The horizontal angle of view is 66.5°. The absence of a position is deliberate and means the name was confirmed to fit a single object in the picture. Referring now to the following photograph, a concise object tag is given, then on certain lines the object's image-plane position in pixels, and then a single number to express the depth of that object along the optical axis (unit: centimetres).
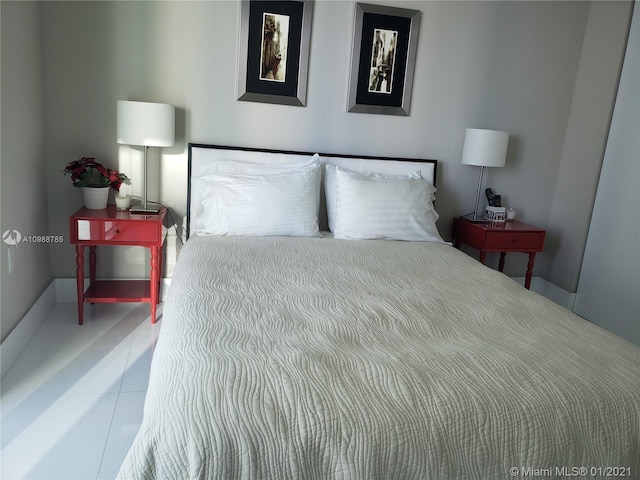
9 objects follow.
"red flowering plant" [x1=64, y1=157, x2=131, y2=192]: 279
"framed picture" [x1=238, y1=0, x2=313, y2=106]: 300
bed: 108
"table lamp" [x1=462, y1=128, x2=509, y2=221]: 326
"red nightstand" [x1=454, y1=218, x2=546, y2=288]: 330
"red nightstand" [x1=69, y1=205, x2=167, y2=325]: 270
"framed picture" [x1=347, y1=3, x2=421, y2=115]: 315
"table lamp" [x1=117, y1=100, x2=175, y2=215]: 272
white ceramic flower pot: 284
